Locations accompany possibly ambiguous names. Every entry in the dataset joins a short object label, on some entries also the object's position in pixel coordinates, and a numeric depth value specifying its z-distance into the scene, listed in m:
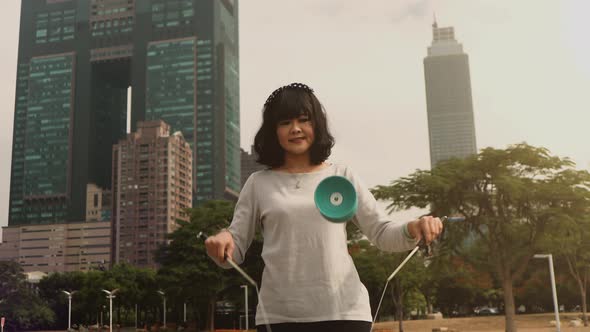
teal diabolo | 2.33
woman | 2.46
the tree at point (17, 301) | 52.44
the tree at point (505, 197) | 26.59
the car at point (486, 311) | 72.45
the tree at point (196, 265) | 34.84
